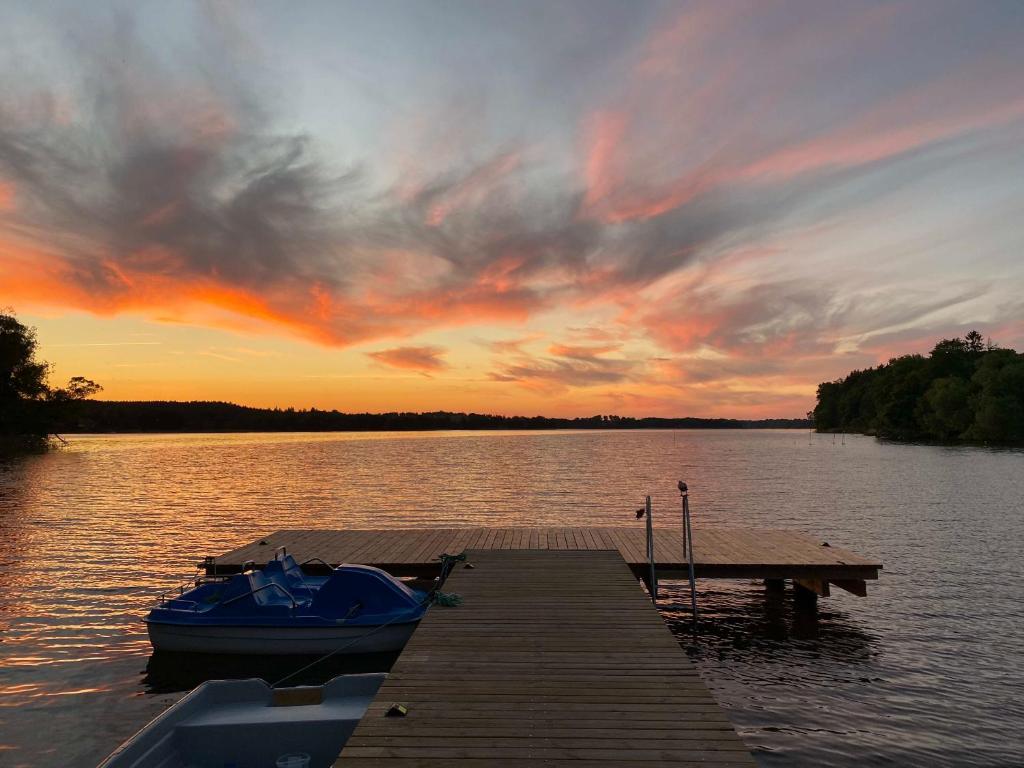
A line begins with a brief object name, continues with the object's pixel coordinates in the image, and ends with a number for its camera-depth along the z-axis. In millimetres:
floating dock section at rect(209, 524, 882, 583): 15312
